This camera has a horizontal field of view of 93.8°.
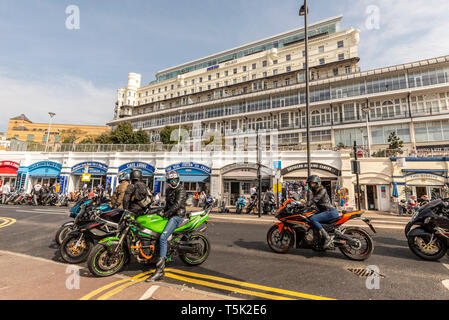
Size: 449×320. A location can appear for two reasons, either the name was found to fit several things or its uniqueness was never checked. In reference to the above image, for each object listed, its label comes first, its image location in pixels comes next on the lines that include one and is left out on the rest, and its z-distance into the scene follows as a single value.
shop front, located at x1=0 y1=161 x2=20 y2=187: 27.17
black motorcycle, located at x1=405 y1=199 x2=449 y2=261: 4.87
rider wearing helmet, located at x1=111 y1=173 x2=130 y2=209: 6.47
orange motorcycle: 4.93
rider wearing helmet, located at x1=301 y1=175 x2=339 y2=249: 4.91
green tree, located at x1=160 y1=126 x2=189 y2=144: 38.05
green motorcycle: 3.91
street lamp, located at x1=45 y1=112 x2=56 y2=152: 32.98
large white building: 30.56
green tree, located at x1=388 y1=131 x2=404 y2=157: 18.92
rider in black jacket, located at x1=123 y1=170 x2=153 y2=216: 5.05
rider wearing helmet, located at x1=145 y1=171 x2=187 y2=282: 4.09
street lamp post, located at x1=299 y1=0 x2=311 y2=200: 11.26
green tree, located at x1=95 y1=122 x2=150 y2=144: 39.56
